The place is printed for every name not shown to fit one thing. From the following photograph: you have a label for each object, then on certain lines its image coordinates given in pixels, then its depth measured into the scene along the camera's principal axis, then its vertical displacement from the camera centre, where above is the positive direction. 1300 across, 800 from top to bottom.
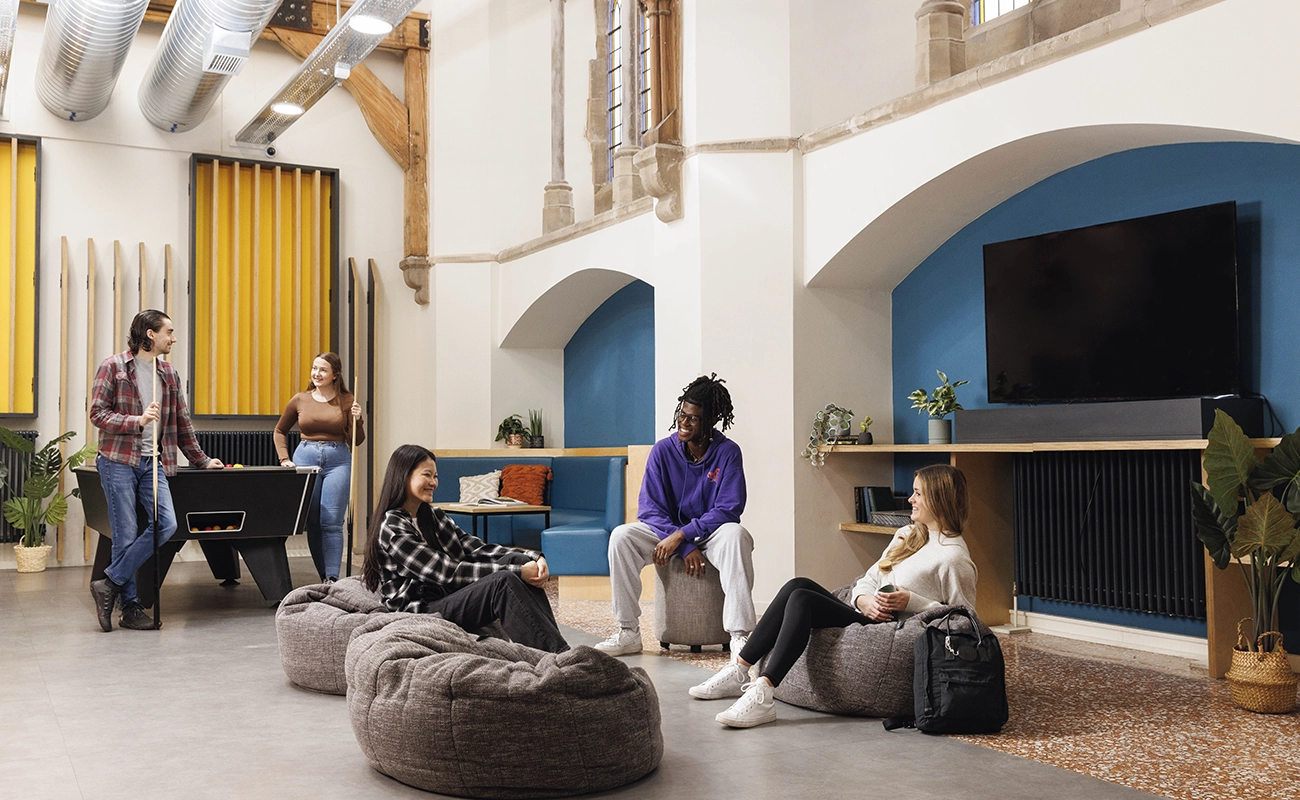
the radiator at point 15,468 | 8.69 -0.28
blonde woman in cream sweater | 3.78 -0.57
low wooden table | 7.53 -0.56
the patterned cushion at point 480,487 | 8.74 -0.48
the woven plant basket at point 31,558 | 8.53 -0.95
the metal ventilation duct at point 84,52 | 7.20 +2.60
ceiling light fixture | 6.92 +2.51
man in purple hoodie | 4.80 -0.41
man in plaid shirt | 5.71 -0.11
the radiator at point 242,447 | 9.34 -0.15
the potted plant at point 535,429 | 9.73 -0.03
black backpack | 3.53 -0.82
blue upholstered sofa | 7.17 -0.63
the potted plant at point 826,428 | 6.62 -0.04
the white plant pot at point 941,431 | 6.17 -0.06
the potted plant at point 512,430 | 9.57 -0.04
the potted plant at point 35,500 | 8.41 -0.52
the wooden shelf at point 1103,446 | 4.70 -0.13
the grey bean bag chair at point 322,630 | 4.10 -0.74
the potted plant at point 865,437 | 6.54 -0.09
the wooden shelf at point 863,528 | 6.27 -0.61
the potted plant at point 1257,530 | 3.97 -0.41
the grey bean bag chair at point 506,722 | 2.84 -0.76
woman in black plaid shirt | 3.64 -0.49
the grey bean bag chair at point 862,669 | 3.69 -0.83
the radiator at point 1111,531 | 5.08 -0.54
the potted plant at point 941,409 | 6.17 +0.06
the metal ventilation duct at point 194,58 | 6.95 +2.55
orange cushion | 8.68 -0.44
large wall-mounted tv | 5.03 +0.52
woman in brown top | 6.84 -0.10
